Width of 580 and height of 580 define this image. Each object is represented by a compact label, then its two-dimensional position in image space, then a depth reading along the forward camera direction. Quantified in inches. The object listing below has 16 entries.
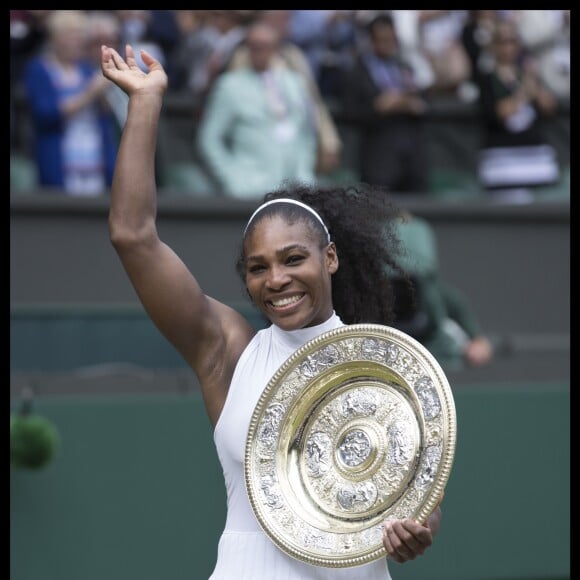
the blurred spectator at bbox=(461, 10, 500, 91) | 660.7
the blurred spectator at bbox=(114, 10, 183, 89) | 595.2
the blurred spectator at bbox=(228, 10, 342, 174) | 604.7
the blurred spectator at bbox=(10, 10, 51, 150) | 574.9
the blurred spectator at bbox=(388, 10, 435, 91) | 658.2
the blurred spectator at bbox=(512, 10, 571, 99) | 686.5
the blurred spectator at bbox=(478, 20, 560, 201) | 658.2
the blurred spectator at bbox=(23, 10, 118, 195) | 555.5
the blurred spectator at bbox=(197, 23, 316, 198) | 580.4
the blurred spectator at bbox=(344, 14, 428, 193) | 620.1
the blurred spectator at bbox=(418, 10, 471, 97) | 664.4
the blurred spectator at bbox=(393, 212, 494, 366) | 526.3
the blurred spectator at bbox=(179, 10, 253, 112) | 598.9
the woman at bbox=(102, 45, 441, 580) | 238.8
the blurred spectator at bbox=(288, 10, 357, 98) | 636.1
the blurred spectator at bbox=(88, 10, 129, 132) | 567.2
